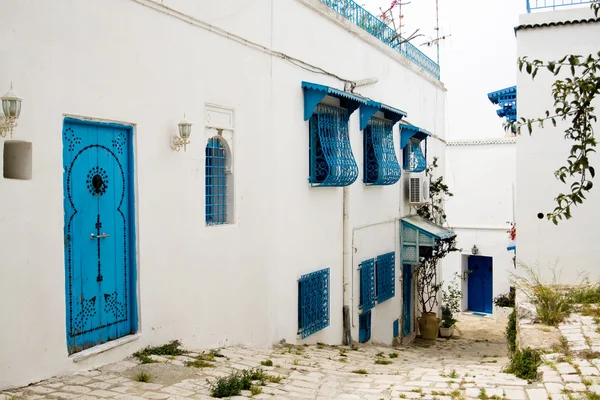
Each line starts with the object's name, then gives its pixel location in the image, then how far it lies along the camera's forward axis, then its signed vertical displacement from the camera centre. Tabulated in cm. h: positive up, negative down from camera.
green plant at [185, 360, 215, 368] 574 -161
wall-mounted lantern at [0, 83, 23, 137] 434 +64
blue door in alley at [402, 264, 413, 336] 1356 -245
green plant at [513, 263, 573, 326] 796 -156
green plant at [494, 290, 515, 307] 1889 -346
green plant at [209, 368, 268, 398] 495 -160
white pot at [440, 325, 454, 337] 1516 -347
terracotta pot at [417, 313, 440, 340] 1468 -321
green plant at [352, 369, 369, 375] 665 -197
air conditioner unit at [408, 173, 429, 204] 1334 +7
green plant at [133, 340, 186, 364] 569 -151
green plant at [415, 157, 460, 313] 1423 -146
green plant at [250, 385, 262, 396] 513 -167
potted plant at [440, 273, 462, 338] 1517 -321
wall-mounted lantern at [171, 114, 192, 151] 610 +59
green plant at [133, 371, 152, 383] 508 -153
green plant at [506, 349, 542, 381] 604 -178
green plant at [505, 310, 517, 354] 890 -216
